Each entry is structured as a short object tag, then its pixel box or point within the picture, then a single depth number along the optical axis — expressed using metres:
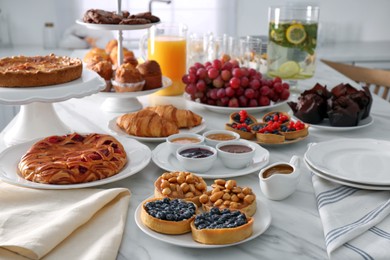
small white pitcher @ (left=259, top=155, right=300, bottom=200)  1.16
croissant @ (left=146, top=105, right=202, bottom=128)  1.62
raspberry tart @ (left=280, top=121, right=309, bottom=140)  1.51
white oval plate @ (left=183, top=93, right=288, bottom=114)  1.78
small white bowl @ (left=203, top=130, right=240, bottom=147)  1.42
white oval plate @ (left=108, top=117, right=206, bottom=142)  1.53
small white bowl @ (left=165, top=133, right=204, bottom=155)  1.37
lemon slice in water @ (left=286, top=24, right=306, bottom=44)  2.03
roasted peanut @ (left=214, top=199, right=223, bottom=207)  1.06
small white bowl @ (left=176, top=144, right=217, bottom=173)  1.28
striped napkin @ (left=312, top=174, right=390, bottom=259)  0.97
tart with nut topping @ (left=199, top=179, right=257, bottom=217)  1.05
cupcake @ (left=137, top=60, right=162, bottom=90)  1.81
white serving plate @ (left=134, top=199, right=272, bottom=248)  0.97
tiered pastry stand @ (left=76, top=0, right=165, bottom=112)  1.74
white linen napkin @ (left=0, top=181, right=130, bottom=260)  0.95
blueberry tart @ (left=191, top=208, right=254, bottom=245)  0.96
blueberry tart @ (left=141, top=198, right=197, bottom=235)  0.99
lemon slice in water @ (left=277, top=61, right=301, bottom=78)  2.07
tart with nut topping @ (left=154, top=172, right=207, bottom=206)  1.09
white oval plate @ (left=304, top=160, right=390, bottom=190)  1.18
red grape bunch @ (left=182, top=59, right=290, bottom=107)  1.81
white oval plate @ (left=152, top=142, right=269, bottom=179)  1.28
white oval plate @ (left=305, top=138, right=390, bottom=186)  1.23
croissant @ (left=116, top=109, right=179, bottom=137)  1.54
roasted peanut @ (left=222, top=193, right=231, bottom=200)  1.07
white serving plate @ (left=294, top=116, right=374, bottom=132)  1.62
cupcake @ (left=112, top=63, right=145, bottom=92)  1.77
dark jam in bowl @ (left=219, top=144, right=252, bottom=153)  1.34
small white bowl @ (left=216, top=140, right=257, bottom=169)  1.30
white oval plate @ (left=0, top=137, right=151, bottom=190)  1.19
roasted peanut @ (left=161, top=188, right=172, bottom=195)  1.09
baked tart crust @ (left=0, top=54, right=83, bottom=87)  1.44
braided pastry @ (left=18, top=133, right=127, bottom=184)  1.20
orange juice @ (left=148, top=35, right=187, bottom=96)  2.05
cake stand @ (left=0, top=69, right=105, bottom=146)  1.39
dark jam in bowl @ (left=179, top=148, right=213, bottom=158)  1.31
